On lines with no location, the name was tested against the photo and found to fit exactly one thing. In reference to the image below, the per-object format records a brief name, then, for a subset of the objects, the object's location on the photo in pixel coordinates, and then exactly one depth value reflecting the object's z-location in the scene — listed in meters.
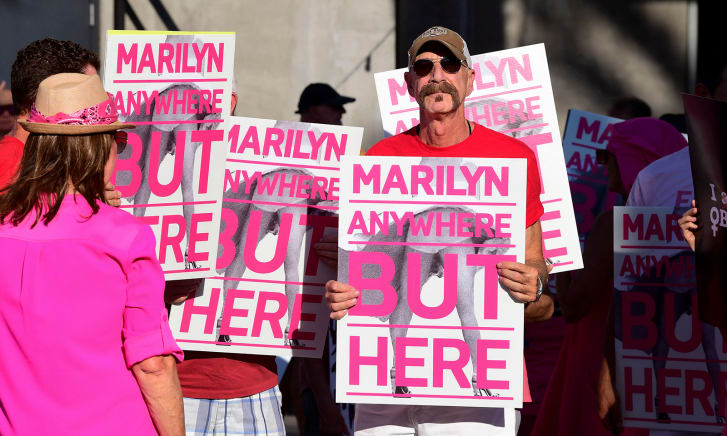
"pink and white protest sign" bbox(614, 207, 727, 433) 7.45
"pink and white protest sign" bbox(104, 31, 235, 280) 7.30
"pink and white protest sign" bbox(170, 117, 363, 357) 7.58
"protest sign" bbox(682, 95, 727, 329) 6.03
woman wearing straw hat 5.06
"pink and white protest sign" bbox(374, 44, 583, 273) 7.92
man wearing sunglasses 7.03
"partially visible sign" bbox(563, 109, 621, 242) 10.20
